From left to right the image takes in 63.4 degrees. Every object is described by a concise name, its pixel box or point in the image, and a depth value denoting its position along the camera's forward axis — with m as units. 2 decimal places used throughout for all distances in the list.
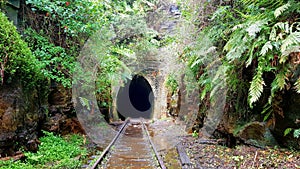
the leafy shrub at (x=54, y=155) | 4.58
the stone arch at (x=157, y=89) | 20.48
